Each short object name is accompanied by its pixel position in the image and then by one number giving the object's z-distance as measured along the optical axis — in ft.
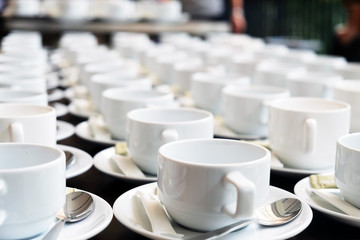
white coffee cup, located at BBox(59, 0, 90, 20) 9.41
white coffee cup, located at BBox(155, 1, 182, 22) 9.91
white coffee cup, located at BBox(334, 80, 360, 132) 2.91
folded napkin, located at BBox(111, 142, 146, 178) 2.41
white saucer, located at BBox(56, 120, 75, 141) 2.84
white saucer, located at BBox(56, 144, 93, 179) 2.38
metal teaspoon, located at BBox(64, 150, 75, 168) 2.46
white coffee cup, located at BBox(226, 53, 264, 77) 4.28
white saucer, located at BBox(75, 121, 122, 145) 2.83
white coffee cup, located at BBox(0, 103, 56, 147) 2.30
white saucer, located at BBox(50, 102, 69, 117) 3.31
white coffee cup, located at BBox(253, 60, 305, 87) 3.72
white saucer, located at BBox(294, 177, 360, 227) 2.06
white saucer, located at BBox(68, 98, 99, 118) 3.35
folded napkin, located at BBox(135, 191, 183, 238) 1.96
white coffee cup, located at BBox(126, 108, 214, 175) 2.37
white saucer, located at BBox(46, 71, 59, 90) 4.24
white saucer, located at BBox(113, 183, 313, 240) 1.94
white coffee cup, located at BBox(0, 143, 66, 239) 1.86
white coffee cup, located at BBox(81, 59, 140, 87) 3.77
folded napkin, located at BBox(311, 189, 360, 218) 2.11
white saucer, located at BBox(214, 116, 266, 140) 2.94
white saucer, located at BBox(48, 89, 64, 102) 3.74
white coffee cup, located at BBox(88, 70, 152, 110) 3.27
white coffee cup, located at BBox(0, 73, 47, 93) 3.18
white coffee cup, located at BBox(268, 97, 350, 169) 2.50
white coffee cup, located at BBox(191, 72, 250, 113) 3.33
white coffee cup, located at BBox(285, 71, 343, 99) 3.34
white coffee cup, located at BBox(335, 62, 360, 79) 3.84
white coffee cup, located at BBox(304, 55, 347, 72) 4.20
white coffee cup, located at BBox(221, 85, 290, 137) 2.93
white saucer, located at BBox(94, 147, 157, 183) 2.36
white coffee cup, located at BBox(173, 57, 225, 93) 3.88
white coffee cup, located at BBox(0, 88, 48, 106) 2.70
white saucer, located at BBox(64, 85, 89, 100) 3.82
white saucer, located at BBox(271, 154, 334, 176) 2.47
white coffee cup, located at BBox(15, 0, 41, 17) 9.53
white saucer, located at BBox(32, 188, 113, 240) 1.90
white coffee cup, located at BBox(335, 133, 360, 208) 2.11
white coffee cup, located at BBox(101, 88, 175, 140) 2.82
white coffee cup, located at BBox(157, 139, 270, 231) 1.92
